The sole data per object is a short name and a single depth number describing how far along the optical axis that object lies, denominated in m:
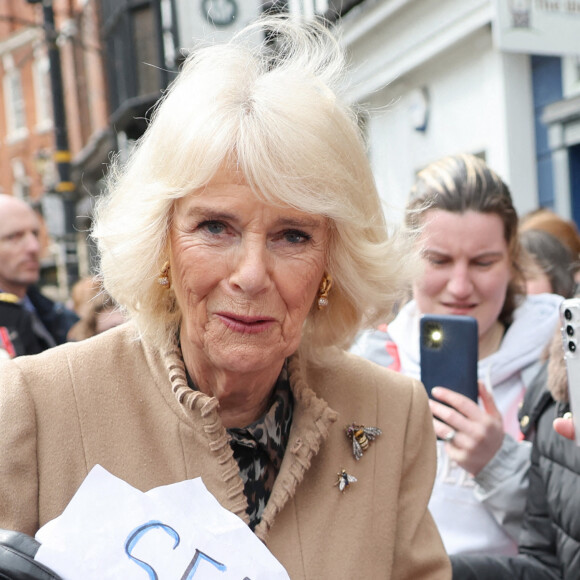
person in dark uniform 4.85
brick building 11.90
